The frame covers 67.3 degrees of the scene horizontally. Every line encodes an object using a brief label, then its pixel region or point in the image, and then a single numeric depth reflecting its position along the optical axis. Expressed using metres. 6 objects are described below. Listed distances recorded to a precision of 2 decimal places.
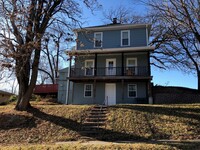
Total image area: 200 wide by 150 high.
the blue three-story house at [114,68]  14.38
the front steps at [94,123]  7.73
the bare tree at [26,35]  7.41
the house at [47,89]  19.18
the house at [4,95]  22.46
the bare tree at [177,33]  11.73
